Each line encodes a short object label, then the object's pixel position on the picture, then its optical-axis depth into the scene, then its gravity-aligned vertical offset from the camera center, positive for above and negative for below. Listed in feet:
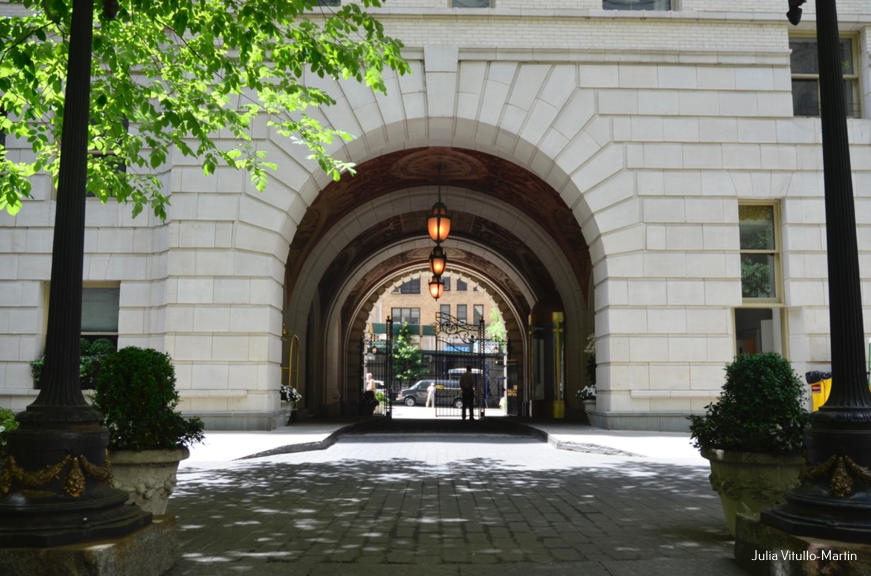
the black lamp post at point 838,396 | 14.07 -0.49
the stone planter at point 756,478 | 18.47 -2.60
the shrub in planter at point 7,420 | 19.38 -1.28
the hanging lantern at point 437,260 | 68.23 +9.95
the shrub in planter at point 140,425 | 19.61 -1.39
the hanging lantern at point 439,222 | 64.23 +12.48
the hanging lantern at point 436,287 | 79.36 +8.84
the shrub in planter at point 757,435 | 18.49 -1.58
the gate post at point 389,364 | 92.73 +0.90
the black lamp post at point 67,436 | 13.67 -1.22
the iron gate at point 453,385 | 112.27 -2.90
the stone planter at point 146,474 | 19.42 -2.63
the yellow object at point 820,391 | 45.50 -1.22
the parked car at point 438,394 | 155.43 -5.03
